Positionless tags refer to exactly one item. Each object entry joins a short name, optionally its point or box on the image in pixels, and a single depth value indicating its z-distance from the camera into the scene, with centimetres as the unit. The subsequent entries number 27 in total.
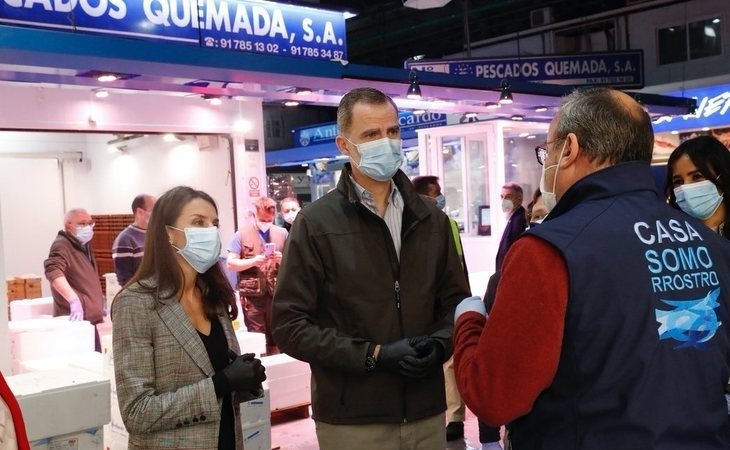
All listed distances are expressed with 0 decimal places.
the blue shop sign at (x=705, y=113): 1169
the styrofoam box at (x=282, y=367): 550
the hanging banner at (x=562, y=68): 916
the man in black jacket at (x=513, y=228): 543
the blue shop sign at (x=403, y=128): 1239
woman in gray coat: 232
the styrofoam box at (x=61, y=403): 271
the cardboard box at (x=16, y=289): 1060
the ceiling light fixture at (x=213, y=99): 745
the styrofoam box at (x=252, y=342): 563
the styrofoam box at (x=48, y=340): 564
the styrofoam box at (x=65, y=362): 486
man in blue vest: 140
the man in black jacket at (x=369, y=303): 219
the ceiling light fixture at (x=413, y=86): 664
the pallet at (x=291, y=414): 571
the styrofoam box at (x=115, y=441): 437
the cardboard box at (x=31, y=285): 1066
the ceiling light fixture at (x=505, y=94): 761
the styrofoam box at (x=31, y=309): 823
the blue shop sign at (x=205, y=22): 505
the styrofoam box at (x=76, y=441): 275
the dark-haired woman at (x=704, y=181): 325
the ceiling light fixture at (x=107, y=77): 525
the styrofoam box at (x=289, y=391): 553
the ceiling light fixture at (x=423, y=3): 632
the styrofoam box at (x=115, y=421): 441
